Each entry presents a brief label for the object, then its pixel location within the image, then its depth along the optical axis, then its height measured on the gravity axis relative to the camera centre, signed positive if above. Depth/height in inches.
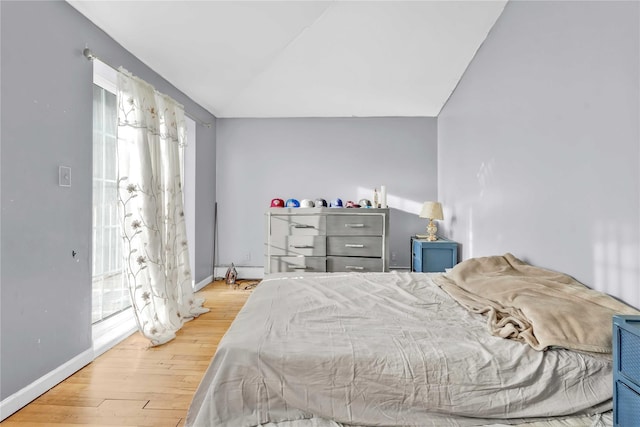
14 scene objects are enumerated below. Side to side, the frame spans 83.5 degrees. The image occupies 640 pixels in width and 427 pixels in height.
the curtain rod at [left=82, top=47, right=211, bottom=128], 89.7 +39.3
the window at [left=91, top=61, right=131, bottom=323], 110.4 +1.8
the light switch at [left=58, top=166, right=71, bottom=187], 82.1 +7.9
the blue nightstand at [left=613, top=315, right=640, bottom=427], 41.5 -18.7
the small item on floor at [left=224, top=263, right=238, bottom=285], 180.9 -32.6
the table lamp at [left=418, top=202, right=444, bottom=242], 155.9 +0.2
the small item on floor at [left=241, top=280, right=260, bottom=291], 171.2 -36.1
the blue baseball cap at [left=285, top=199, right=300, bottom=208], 174.5 +4.5
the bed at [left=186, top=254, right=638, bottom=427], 47.3 -21.9
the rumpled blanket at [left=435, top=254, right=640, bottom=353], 51.2 -15.4
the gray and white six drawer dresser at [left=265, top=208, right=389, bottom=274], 162.2 -12.5
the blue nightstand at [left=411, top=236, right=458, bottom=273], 147.2 -17.4
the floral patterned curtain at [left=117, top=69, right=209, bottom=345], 103.9 +2.0
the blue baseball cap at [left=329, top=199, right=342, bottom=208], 173.8 +4.4
